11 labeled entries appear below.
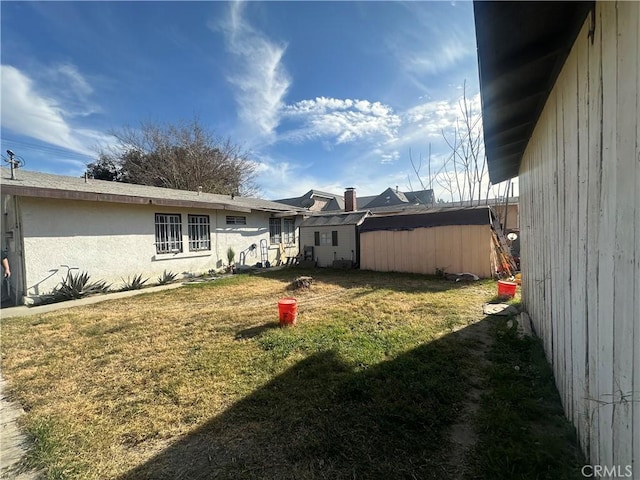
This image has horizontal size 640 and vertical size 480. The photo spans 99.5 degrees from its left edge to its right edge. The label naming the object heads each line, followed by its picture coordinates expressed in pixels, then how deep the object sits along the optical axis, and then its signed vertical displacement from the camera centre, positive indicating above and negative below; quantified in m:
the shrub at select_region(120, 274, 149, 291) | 8.70 -1.45
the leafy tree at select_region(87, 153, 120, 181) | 19.94 +5.27
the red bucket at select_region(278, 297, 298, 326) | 4.77 -1.38
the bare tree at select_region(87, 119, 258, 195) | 19.97 +6.06
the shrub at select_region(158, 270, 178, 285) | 9.55 -1.45
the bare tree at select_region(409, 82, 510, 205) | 13.62 +3.46
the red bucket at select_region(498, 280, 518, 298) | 6.37 -1.49
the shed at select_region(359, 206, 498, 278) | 8.93 -0.47
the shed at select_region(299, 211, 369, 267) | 12.37 -0.30
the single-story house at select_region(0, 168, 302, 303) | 7.10 +0.28
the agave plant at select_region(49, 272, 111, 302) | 7.37 -1.32
